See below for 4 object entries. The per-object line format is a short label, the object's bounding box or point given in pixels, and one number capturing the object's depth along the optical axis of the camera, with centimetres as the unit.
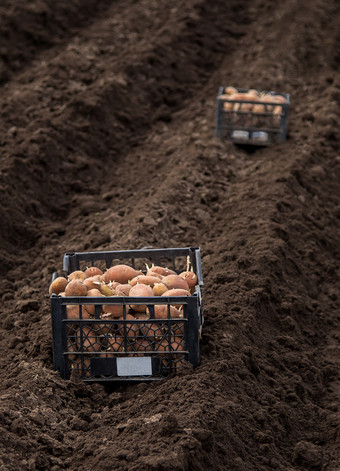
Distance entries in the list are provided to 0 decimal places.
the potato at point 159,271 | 511
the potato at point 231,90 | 900
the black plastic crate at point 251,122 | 852
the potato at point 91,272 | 511
